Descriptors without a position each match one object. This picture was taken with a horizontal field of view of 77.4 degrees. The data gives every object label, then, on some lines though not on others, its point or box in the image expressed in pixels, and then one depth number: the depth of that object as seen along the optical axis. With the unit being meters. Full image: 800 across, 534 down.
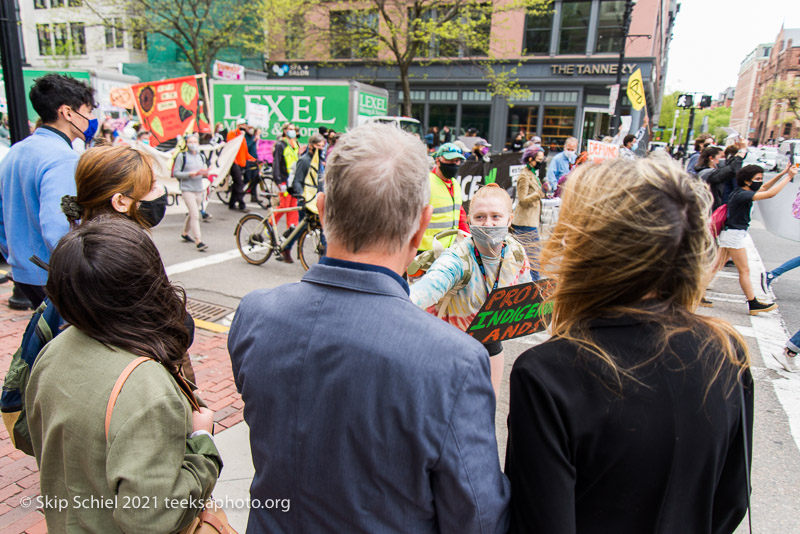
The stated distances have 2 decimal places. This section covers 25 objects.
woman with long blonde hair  1.02
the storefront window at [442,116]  29.52
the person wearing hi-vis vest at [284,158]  10.98
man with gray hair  1.04
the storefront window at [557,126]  26.81
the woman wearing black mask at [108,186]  2.48
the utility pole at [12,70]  4.45
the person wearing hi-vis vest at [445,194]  4.64
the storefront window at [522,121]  27.62
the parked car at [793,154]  6.82
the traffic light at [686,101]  20.53
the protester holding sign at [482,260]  2.79
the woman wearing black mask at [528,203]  6.86
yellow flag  11.48
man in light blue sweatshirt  2.78
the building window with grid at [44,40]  36.94
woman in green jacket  1.32
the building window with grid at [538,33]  26.91
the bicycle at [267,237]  7.24
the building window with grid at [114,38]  35.62
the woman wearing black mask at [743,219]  6.31
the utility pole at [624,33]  15.23
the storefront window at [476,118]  28.75
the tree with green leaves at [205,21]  23.52
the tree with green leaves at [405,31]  19.47
